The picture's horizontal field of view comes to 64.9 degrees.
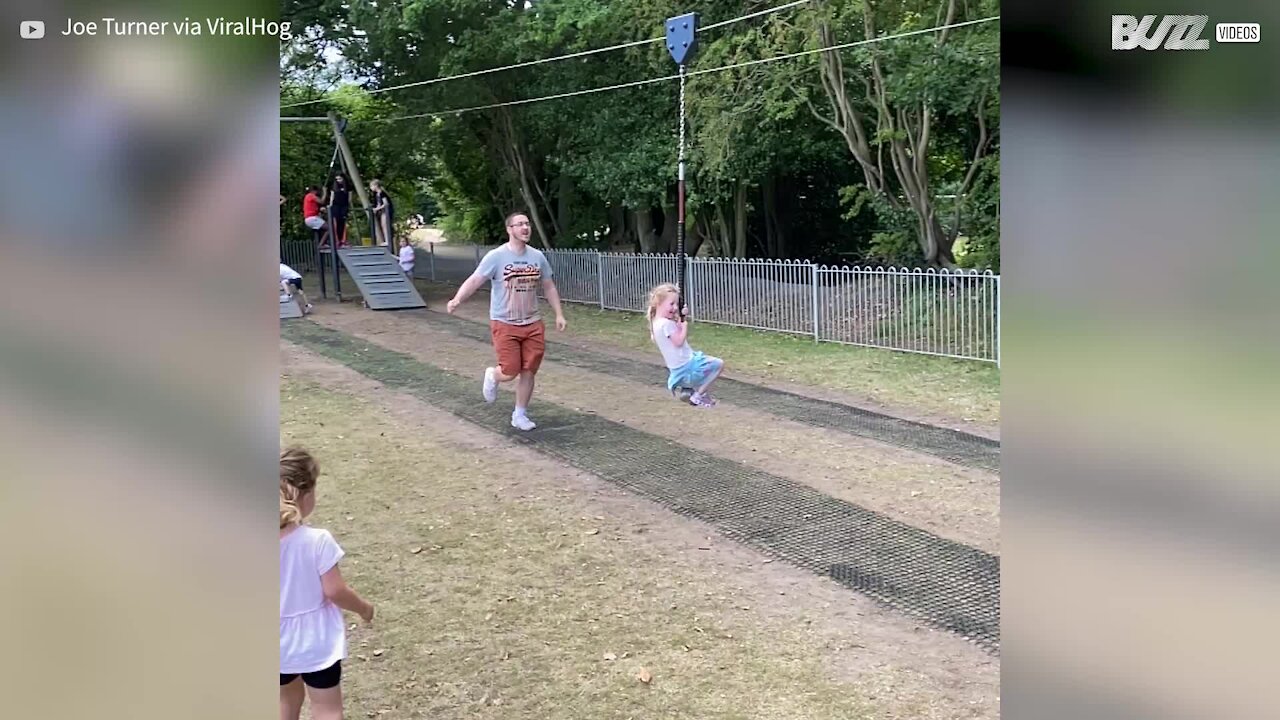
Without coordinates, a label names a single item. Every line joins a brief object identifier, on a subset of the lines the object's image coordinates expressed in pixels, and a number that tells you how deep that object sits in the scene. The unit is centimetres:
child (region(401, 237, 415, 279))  1288
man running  610
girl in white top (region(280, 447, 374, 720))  218
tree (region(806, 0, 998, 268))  1063
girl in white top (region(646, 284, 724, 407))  616
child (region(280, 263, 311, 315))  620
